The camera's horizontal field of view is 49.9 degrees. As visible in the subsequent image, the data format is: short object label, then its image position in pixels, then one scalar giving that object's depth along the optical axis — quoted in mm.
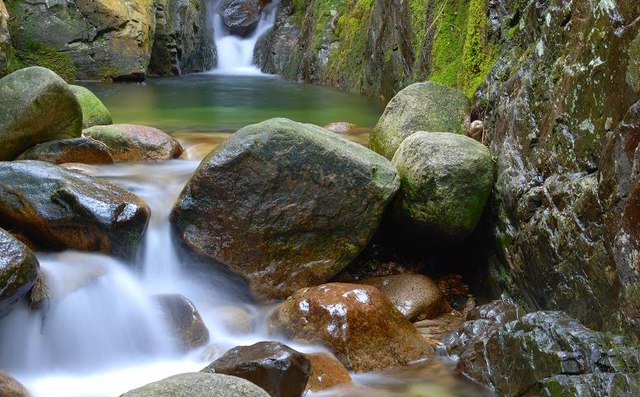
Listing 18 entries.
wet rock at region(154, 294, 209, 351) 4953
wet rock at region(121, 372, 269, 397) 2377
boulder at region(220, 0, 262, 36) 25516
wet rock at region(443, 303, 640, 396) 3477
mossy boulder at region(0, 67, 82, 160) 6574
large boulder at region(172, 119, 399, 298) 5496
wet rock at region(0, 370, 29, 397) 3899
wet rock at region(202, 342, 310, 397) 3957
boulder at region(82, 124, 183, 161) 7496
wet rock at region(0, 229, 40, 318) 4172
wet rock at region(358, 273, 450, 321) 5531
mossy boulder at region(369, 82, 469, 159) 6922
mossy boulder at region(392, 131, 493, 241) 5551
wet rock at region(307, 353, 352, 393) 4344
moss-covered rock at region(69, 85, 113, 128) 8444
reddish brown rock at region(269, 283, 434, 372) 4738
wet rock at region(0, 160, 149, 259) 5152
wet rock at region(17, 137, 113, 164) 6801
